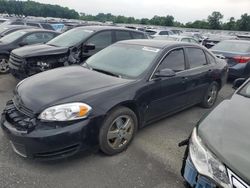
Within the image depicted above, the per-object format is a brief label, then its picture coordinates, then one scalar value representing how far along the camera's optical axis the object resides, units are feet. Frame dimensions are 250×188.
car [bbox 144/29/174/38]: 44.76
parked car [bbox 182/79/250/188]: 4.57
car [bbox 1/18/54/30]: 40.99
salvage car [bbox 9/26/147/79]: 14.38
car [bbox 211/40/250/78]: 18.96
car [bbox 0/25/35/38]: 26.27
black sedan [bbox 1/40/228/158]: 7.08
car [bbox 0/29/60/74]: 18.36
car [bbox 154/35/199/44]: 29.96
